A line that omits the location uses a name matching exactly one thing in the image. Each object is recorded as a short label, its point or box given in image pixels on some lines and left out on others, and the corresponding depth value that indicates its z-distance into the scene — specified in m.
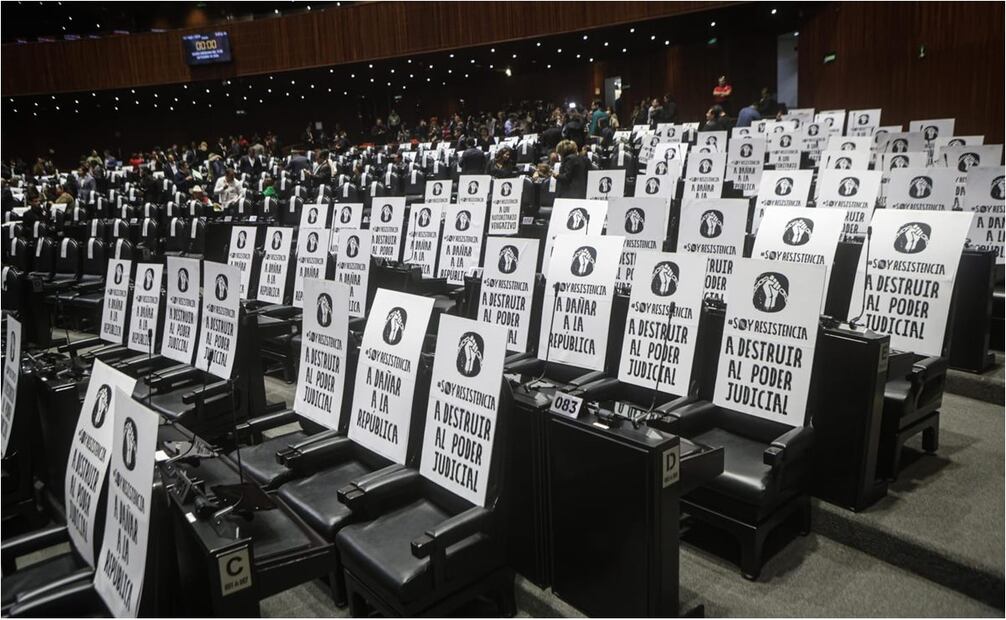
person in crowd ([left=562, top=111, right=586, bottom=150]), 10.90
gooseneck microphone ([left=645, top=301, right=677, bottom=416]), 3.08
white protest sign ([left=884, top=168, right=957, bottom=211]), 4.76
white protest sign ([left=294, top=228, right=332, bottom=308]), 5.29
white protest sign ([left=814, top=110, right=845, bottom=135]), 10.10
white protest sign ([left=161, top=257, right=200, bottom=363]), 4.25
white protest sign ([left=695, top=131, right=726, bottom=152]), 8.95
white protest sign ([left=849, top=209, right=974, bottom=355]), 3.28
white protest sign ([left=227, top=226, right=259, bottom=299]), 5.78
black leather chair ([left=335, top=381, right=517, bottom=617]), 2.22
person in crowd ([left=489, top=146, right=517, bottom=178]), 9.15
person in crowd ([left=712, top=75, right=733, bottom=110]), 13.69
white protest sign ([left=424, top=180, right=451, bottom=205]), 7.54
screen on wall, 20.70
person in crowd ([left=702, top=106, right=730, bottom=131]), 10.58
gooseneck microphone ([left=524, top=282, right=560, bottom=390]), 3.59
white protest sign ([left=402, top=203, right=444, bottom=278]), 5.75
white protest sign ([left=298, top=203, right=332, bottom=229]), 6.43
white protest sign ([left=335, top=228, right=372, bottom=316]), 4.81
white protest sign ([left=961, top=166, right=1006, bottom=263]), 4.38
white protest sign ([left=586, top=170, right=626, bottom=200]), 6.79
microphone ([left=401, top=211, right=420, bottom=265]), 5.88
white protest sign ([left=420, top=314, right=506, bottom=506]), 2.37
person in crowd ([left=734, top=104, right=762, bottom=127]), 11.21
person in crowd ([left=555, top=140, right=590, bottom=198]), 7.85
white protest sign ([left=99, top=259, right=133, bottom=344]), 4.91
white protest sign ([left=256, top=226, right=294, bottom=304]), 5.51
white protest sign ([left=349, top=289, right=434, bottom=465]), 2.75
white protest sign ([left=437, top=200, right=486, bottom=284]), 5.47
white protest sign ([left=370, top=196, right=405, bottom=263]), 6.12
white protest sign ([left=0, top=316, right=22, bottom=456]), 3.12
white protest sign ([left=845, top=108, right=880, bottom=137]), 10.11
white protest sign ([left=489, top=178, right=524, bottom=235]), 6.59
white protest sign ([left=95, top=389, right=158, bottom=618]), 1.82
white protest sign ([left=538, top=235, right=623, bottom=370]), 3.40
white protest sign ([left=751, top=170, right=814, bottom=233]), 5.62
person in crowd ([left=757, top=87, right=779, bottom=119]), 12.94
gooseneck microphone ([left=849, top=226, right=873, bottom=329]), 3.52
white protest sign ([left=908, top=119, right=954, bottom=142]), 8.90
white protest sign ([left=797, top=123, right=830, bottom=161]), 9.16
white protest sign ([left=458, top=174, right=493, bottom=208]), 7.18
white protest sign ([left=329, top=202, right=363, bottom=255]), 6.23
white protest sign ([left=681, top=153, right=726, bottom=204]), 7.11
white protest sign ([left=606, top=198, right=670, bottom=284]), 4.91
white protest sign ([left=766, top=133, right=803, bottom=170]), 8.21
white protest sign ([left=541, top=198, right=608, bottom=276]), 5.00
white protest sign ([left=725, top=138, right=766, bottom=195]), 7.82
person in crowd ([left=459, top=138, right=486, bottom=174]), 11.15
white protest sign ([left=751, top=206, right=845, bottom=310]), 3.62
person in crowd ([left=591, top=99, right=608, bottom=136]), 14.33
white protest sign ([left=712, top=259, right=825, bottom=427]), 2.70
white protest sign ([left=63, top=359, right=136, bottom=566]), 2.21
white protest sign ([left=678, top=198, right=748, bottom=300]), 4.44
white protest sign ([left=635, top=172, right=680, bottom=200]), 6.75
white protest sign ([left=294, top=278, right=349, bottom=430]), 3.13
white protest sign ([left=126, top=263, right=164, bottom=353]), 4.62
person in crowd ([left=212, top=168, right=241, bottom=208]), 11.53
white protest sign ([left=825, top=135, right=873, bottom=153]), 7.05
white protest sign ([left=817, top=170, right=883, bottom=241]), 5.00
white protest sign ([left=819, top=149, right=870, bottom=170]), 6.34
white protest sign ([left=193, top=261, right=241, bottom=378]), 3.86
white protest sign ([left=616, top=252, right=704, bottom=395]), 3.02
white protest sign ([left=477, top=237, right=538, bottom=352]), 3.75
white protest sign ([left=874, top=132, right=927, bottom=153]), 8.06
